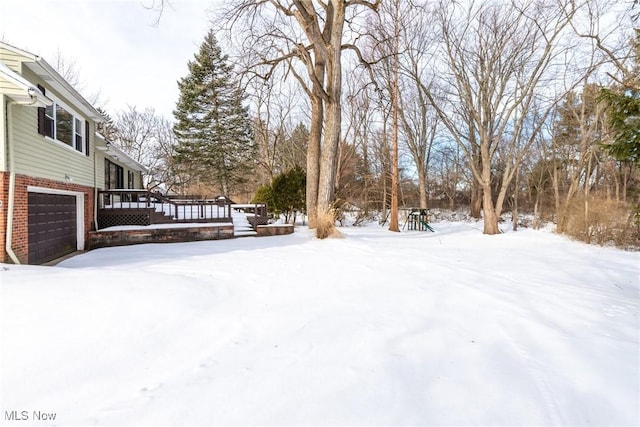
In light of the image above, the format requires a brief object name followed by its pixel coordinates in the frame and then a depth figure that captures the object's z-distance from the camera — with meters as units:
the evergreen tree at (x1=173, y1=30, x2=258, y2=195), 25.47
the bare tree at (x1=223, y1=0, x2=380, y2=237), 10.01
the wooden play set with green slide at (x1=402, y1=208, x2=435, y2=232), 16.28
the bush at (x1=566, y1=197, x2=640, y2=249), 9.57
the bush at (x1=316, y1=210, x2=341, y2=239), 9.23
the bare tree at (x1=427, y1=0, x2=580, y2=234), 12.81
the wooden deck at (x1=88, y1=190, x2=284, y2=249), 9.01
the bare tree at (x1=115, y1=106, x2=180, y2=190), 27.64
